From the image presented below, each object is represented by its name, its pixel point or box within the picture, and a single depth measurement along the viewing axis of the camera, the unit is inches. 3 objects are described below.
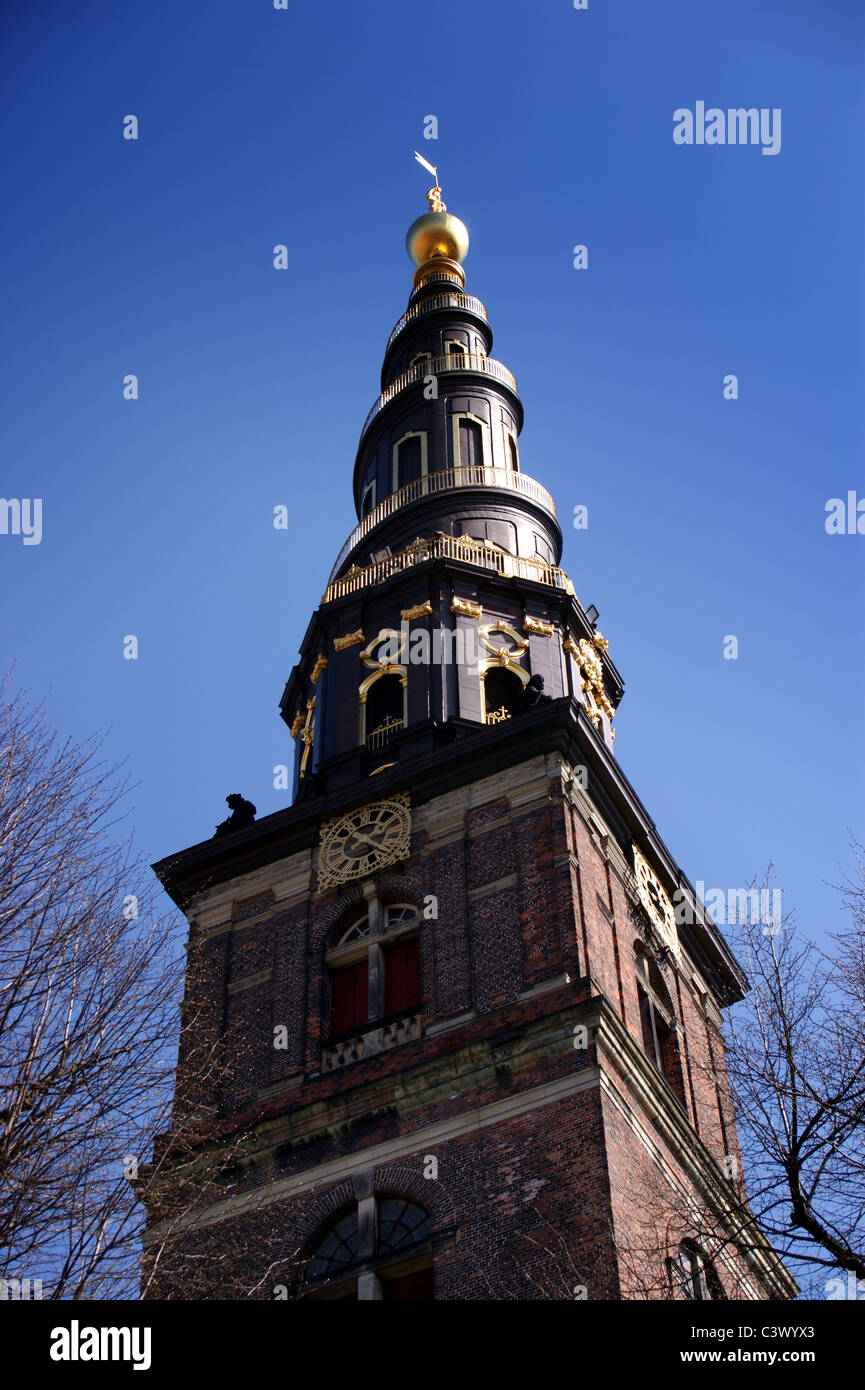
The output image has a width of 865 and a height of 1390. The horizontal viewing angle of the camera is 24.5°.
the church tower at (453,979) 1064.8
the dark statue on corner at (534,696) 1371.8
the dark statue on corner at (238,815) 1444.4
